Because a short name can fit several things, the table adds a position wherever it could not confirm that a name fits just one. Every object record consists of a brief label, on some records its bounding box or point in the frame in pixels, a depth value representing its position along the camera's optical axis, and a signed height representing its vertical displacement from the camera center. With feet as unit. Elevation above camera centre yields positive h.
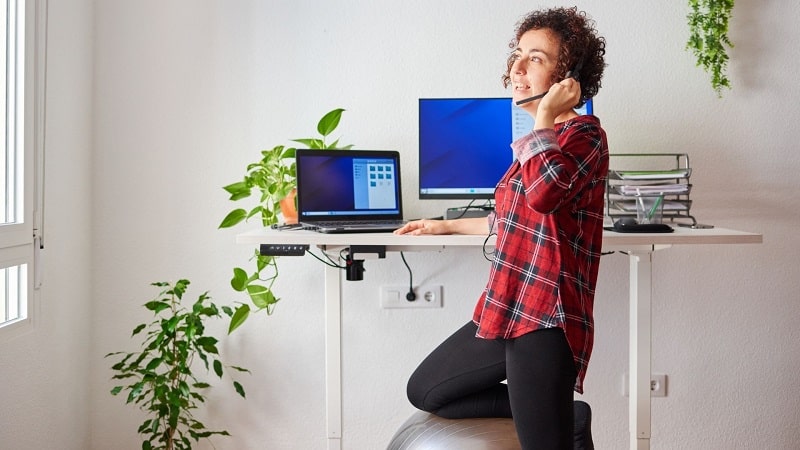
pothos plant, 7.91 +0.45
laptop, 7.55 +0.47
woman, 4.57 -0.02
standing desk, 6.48 -0.51
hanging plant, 8.36 +2.27
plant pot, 7.76 +0.26
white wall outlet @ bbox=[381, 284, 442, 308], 8.91 -0.77
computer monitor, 7.93 +0.98
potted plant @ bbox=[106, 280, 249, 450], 7.88 -1.52
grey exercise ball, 5.52 -1.54
